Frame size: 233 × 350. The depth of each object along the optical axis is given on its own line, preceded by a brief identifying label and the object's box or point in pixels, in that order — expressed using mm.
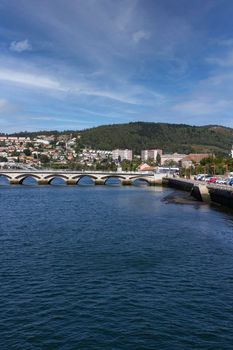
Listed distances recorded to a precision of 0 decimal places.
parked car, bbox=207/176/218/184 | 81588
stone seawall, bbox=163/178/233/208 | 55188
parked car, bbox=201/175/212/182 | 92938
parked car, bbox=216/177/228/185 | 74425
